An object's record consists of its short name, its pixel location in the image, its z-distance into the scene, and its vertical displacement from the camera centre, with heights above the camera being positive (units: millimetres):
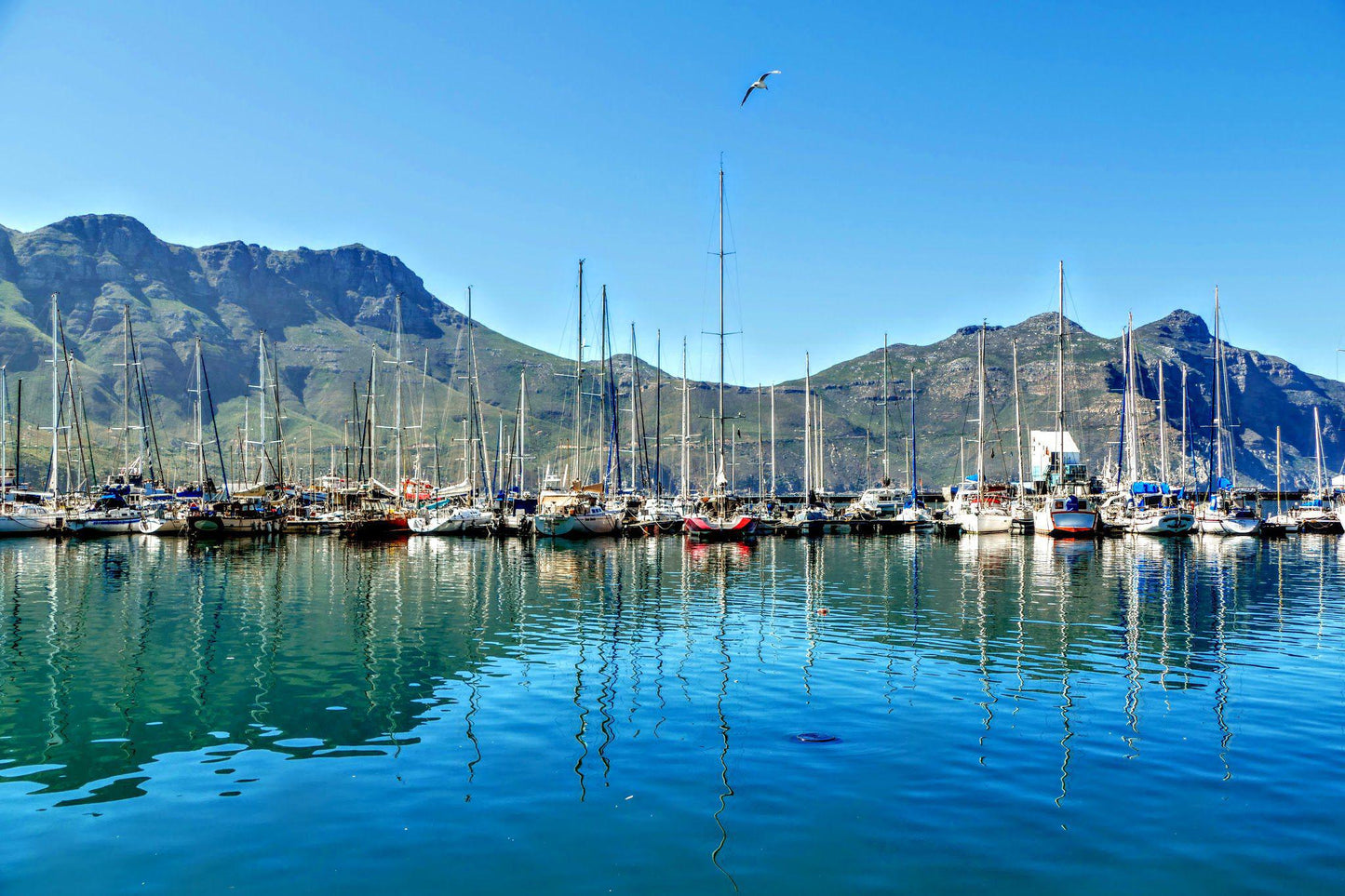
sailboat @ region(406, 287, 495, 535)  93688 -3437
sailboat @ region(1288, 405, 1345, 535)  110750 -3678
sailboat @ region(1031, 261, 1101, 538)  93562 -2292
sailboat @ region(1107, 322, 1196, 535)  96750 -1802
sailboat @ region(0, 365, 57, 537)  90562 -3041
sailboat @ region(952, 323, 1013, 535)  102188 -2621
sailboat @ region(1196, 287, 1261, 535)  98125 -3227
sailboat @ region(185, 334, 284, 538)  90562 -2948
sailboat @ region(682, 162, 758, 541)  90250 -3224
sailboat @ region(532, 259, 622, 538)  87875 -2728
